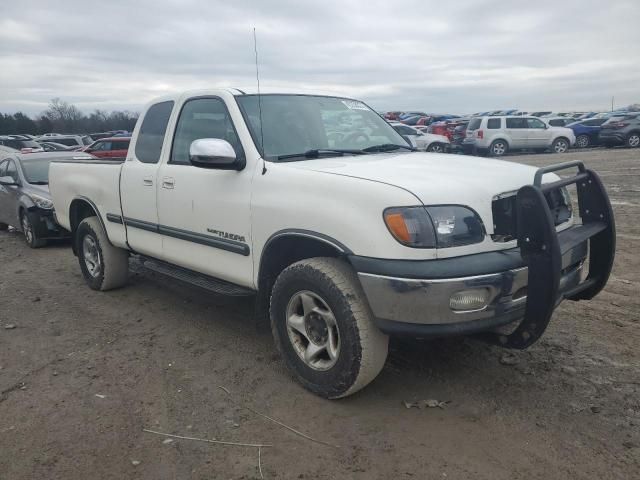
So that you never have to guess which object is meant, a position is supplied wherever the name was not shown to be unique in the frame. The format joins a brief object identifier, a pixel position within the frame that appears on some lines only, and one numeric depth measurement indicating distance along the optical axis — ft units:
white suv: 75.15
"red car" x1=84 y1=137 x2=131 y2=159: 59.16
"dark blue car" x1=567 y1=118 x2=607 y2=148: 83.25
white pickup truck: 9.67
